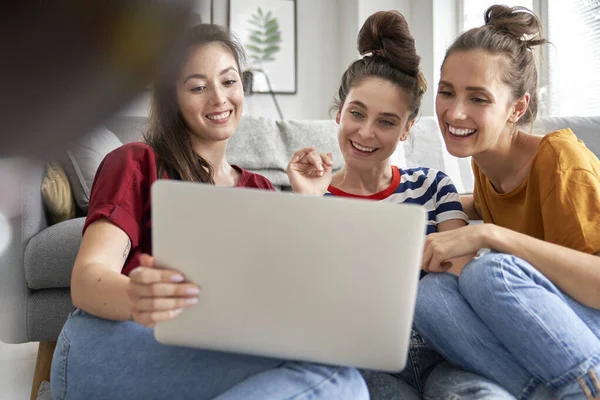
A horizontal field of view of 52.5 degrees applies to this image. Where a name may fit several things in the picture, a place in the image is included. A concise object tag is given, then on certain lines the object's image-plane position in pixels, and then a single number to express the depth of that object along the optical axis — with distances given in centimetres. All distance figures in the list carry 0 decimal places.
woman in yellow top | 107
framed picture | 479
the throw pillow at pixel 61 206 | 191
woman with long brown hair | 82
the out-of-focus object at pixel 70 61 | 17
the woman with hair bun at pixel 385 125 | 160
